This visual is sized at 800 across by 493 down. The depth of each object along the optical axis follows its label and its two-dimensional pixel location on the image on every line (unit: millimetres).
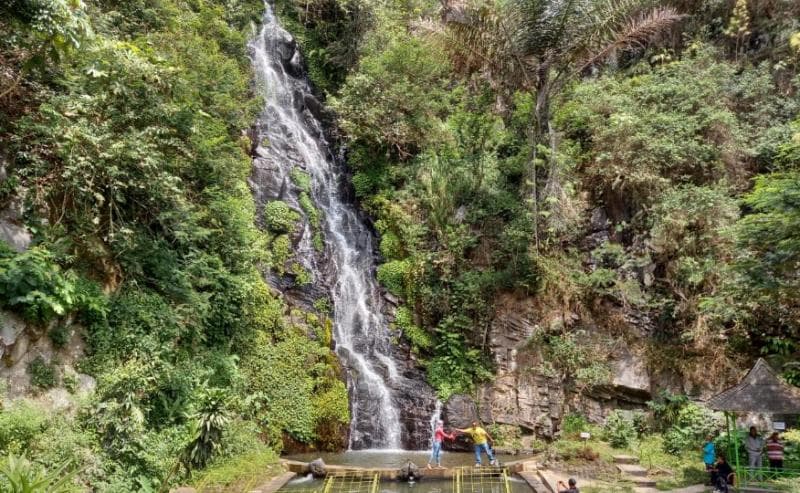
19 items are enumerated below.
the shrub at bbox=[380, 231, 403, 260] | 18875
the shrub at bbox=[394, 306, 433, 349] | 16719
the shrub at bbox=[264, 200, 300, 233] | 17719
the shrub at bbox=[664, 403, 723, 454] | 12453
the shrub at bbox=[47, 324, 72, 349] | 9273
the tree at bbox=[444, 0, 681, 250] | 15398
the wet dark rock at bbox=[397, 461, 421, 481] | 10812
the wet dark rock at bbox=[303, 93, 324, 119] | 24047
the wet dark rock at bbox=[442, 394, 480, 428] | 14992
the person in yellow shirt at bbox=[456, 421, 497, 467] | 11742
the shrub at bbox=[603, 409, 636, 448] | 13148
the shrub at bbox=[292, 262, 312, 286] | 16984
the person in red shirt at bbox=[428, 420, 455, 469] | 11852
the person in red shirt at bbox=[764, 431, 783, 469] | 10453
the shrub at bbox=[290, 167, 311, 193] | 19938
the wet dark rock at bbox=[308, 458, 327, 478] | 11109
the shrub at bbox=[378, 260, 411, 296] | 18012
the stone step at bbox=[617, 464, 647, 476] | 10914
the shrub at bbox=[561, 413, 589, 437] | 14227
